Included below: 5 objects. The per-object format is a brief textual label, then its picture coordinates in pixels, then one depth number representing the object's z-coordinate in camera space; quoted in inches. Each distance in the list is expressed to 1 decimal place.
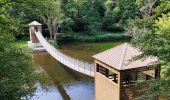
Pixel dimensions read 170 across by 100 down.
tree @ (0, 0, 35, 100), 301.8
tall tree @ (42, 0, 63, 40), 1190.3
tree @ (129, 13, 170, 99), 280.4
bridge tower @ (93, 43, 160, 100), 471.2
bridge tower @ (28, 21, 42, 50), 1162.0
